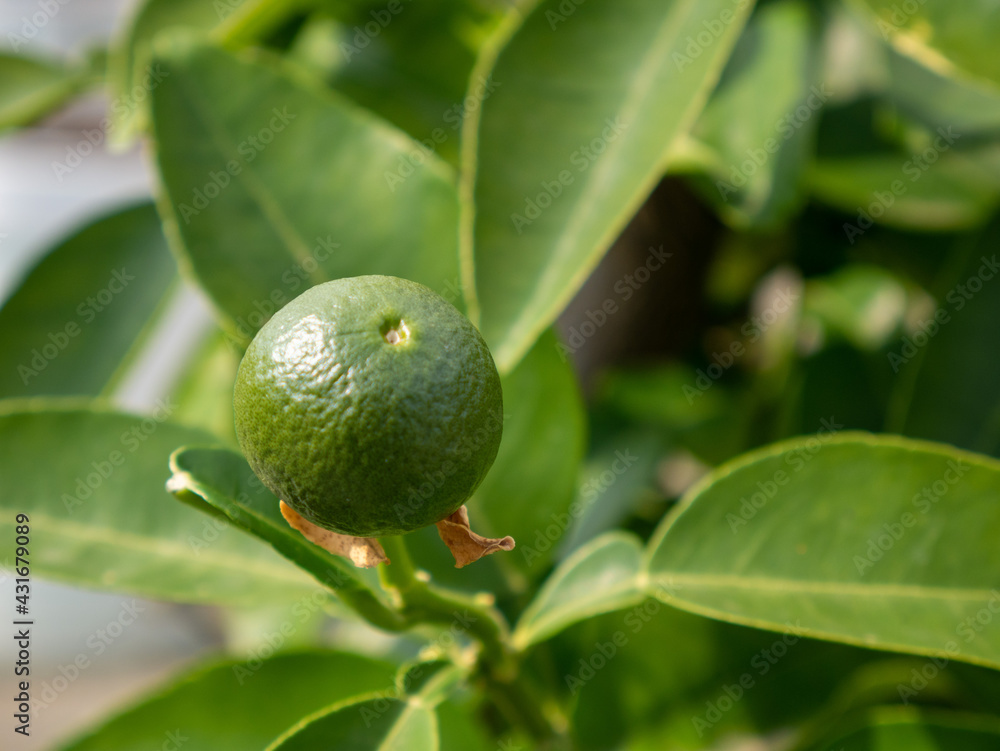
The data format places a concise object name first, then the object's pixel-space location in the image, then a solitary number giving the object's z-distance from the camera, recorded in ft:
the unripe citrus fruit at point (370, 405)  0.64
